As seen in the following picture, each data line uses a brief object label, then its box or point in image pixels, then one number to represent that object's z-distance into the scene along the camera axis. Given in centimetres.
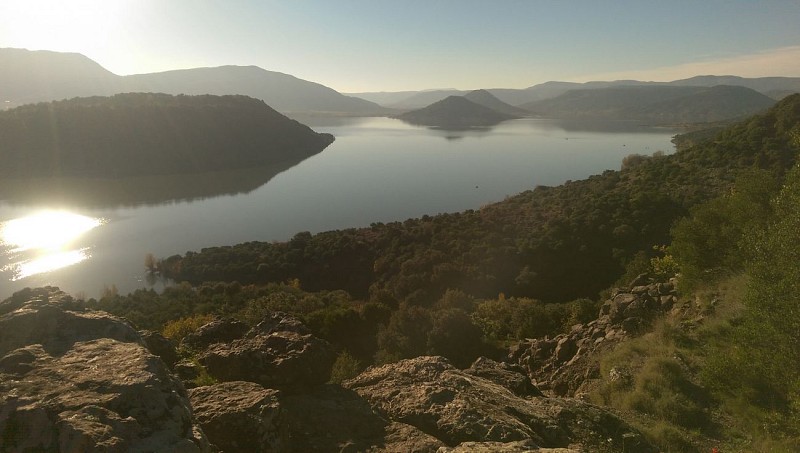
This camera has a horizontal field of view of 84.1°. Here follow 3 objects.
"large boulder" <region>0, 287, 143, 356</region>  443
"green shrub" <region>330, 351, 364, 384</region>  776
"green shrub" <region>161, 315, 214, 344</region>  1714
